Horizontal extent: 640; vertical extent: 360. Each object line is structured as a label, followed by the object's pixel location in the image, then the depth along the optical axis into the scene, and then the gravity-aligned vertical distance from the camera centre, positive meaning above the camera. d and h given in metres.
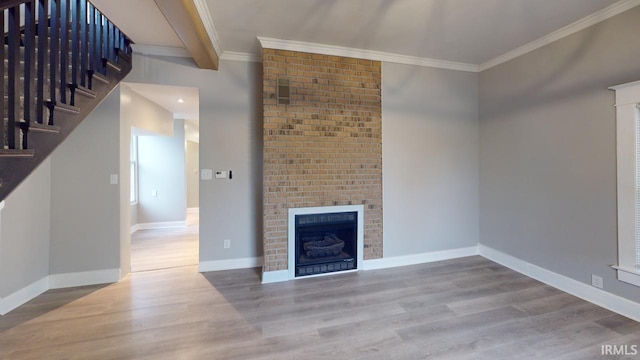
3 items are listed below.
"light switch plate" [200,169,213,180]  3.15 +0.09
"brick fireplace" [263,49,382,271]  2.97 +0.49
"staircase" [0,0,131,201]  1.43 +0.71
